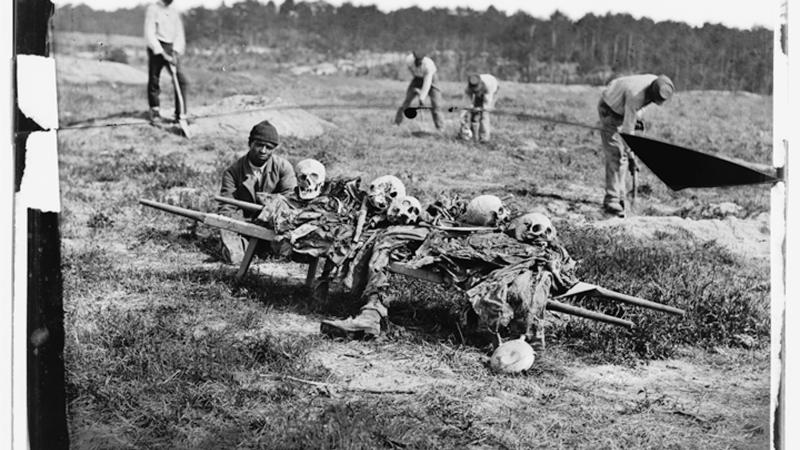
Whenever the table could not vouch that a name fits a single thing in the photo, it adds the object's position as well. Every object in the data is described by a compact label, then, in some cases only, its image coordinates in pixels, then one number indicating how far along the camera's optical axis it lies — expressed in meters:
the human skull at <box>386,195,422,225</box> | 6.12
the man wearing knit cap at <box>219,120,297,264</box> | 7.67
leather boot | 5.61
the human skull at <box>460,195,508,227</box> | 6.11
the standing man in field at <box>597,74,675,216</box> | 9.12
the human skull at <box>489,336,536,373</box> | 5.20
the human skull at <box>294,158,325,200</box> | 6.68
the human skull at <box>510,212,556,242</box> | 5.78
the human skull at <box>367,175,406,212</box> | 6.25
